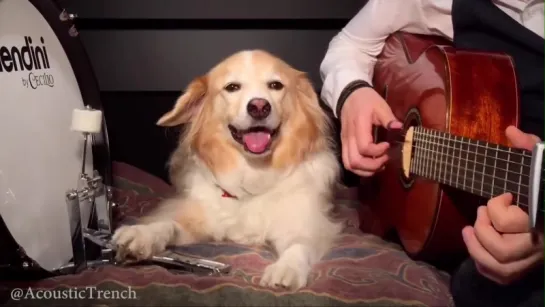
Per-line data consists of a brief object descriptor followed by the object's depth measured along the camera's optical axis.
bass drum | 1.10
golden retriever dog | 1.53
